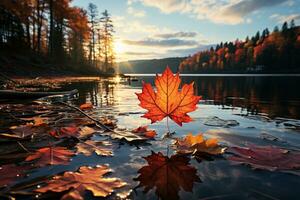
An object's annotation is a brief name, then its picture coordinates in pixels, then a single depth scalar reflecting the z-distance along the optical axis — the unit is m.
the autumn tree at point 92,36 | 33.73
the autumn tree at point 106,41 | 36.87
